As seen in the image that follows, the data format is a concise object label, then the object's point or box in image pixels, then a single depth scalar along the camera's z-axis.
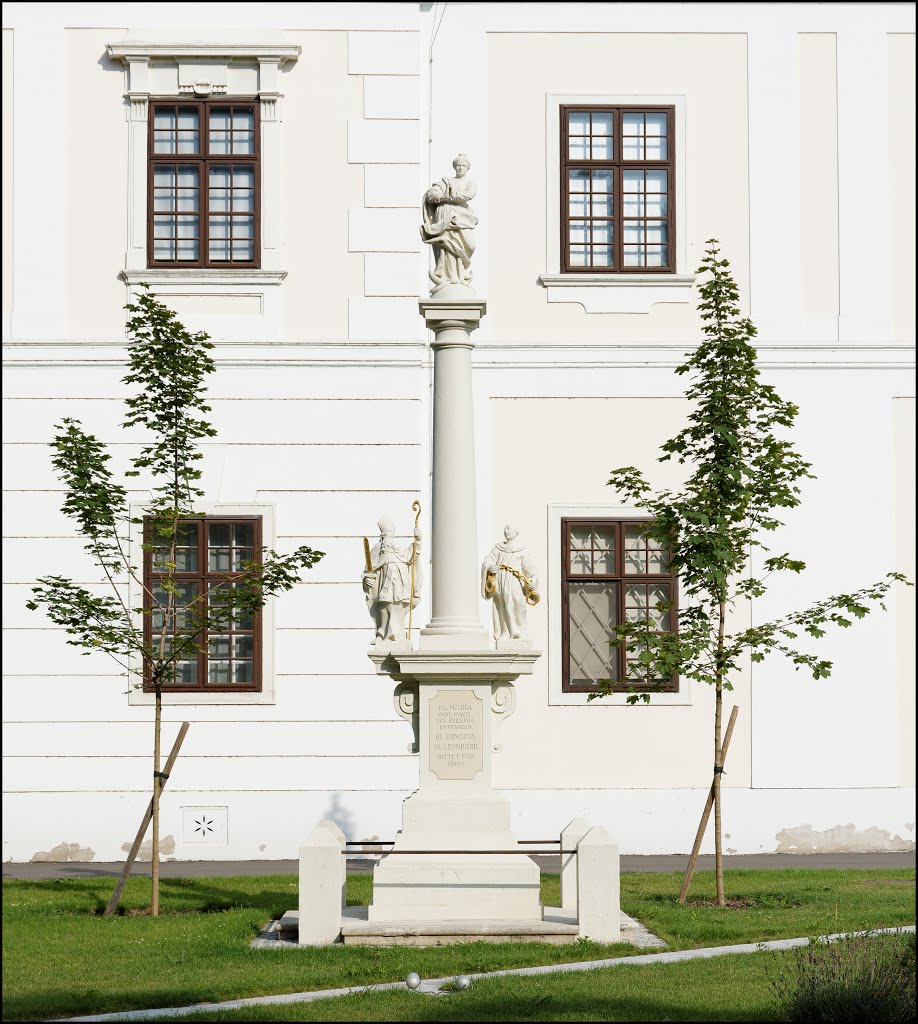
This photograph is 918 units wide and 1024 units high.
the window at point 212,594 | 16.97
